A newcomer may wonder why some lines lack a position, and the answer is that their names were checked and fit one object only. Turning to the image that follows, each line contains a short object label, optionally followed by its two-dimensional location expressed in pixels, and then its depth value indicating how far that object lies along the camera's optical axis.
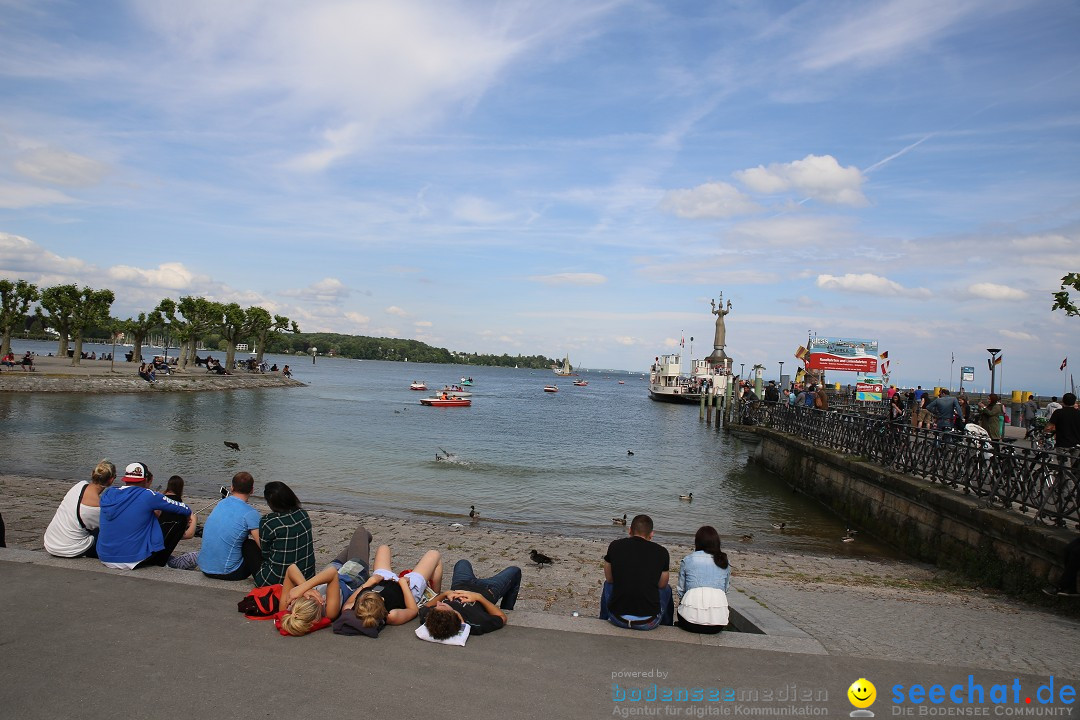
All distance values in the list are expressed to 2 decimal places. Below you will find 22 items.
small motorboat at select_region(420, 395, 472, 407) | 62.97
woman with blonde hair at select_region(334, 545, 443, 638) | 5.30
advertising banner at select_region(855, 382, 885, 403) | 40.81
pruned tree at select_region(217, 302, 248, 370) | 71.75
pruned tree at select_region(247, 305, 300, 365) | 76.75
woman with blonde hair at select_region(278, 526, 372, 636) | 5.20
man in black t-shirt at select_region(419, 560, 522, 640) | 5.21
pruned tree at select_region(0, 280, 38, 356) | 46.75
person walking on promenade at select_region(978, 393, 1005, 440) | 15.87
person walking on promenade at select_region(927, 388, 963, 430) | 16.42
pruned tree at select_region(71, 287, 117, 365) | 55.53
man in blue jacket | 6.75
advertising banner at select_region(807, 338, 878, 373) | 42.72
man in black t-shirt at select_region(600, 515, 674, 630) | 5.71
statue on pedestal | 88.06
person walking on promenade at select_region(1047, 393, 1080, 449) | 10.55
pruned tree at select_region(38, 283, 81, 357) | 55.03
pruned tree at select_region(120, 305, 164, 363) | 64.24
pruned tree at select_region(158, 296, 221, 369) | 63.53
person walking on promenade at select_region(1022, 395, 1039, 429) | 27.91
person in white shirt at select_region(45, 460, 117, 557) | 6.90
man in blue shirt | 6.59
